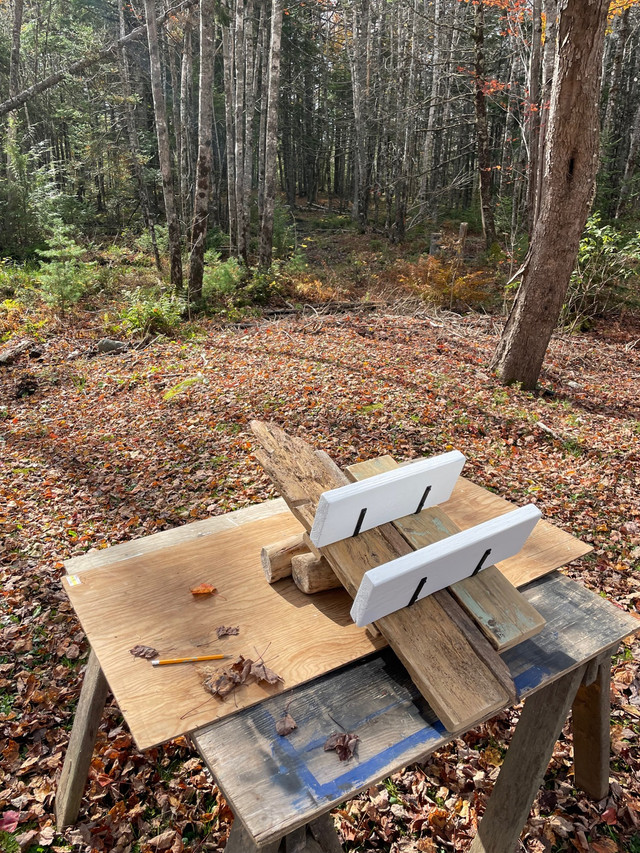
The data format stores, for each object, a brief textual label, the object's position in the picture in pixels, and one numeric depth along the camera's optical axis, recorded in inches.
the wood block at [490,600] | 68.8
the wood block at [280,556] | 80.3
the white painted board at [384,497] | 69.4
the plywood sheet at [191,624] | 62.2
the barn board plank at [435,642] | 61.0
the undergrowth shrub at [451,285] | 495.2
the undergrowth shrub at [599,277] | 391.9
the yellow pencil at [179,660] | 66.6
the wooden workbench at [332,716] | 55.9
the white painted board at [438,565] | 60.9
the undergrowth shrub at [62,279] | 431.8
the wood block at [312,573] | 77.7
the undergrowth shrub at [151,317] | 396.5
